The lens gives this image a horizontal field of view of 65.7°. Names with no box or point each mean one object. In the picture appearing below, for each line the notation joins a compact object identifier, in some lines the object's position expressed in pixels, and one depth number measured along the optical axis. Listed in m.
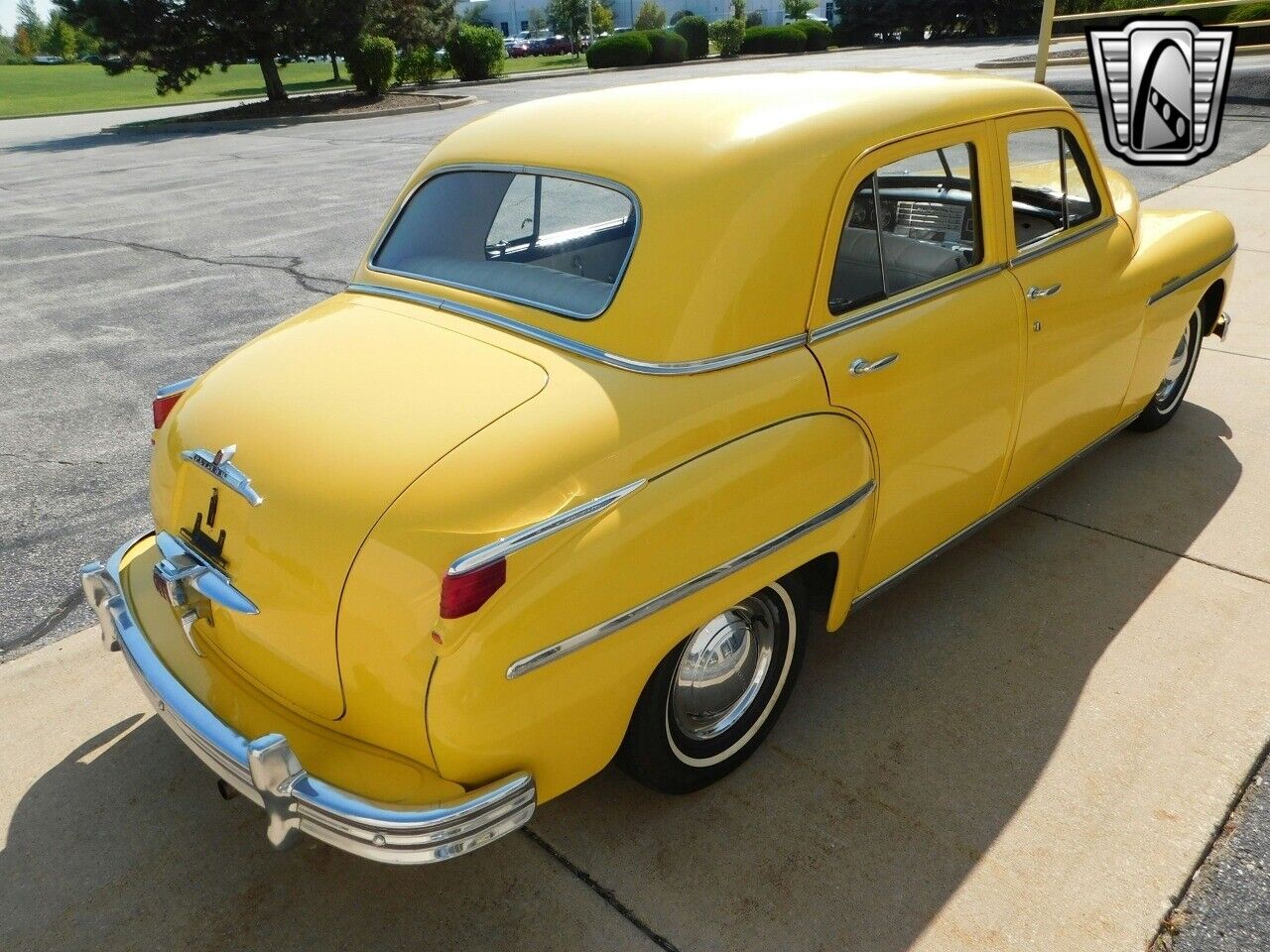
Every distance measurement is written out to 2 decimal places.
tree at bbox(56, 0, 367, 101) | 23.70
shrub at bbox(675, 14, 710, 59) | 40.31
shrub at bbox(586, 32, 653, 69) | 36.19
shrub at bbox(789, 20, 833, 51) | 40.81
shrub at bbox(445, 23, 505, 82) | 31.58
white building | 80.05
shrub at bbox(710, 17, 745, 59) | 40.19
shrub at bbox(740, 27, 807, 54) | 39.72
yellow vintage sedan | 2.14
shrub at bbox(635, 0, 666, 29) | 50.50
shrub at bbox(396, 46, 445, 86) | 29.98
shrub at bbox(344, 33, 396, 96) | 25.69
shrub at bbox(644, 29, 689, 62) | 37.81
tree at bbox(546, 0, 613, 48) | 51.94
